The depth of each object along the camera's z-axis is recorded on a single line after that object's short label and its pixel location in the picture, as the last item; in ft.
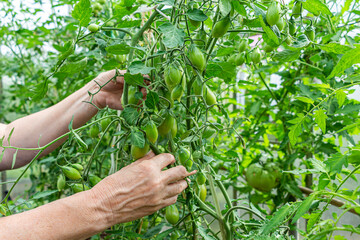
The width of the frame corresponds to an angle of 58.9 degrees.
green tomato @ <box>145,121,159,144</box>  1.88
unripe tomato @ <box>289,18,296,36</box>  1.91
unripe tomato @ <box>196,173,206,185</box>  2.11
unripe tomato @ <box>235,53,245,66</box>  2.39
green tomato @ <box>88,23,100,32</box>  2.07
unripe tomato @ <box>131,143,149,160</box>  2.04
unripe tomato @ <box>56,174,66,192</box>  2.53
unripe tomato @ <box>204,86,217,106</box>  2.07
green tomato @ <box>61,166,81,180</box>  2.05
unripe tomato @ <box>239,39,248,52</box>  2.29
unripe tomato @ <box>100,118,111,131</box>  2.30
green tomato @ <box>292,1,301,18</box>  1.76
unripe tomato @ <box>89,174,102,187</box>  2.64
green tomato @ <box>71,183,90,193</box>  2.35
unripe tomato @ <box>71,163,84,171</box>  2.17
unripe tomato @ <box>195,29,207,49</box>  1.94
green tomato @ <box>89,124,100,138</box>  2.29
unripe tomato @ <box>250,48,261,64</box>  2.22
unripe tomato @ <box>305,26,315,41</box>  1.88
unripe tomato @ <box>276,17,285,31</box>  1.67
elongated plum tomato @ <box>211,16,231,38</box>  1.67
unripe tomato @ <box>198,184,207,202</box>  2.40
